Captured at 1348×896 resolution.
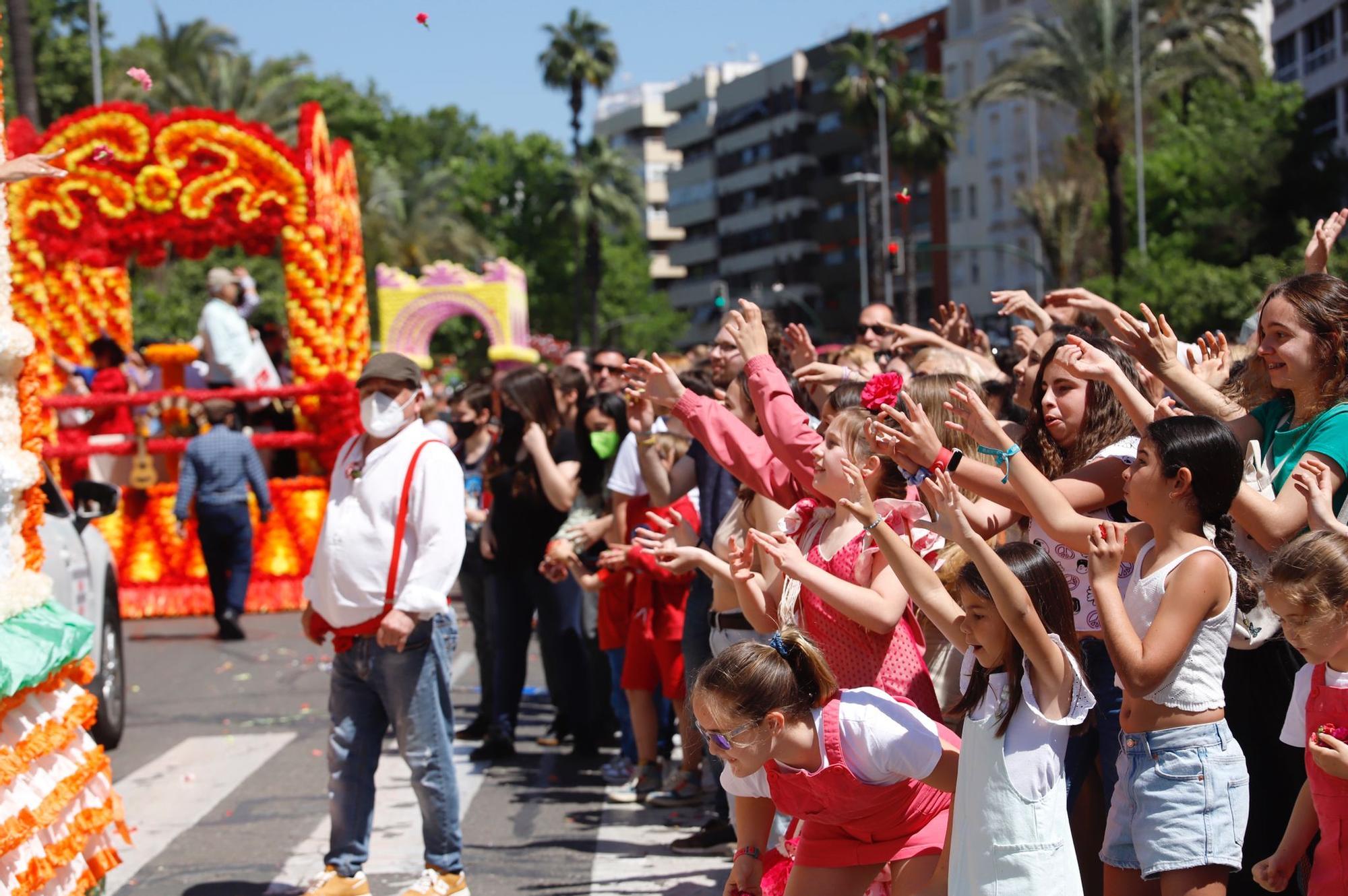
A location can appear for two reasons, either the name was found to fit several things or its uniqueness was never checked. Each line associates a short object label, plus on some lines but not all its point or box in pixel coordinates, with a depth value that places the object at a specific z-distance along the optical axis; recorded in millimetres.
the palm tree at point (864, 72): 53812
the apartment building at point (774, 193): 88125
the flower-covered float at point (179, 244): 14859
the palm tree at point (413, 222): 59062
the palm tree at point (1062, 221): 51812
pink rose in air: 7762
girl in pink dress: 4352
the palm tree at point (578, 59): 61562
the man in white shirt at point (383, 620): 5656
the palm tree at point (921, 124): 53656
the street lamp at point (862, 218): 71688
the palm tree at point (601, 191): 69500
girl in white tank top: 3725
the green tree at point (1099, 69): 38062
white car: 8109
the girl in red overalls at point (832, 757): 3932
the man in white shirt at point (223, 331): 15078
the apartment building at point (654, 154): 120188
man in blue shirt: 13414
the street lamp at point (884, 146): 53344
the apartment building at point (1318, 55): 47000
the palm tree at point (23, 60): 19234
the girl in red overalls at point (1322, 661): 3559
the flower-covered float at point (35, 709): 4566
